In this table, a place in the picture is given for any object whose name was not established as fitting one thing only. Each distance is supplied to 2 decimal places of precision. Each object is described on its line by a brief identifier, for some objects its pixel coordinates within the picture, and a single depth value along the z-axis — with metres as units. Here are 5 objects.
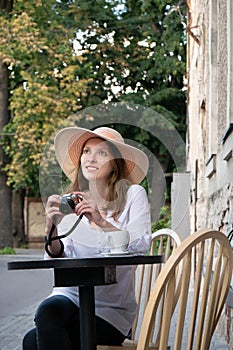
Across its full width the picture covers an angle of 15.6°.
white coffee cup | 3.03
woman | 3.03
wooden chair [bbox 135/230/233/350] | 2.35
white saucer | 3.05
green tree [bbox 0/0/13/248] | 24.16
